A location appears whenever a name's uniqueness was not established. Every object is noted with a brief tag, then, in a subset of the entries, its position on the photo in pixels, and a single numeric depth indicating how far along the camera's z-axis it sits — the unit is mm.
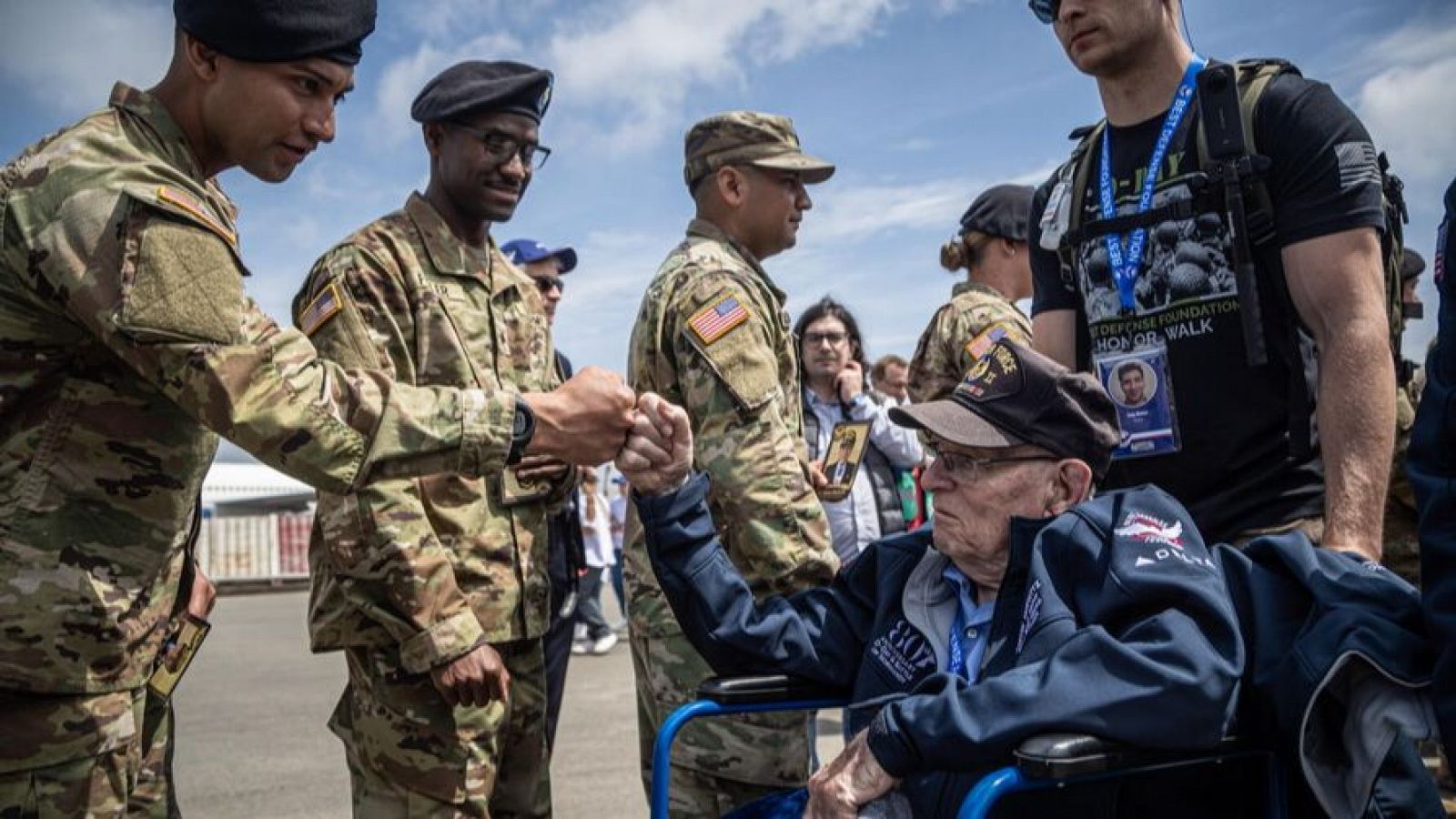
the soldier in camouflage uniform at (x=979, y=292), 4414
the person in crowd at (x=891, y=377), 8820
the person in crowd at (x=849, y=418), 5477
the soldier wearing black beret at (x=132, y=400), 1856
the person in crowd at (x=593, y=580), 9812
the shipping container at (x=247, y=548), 21188
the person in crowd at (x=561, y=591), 3436
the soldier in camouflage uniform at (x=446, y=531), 2588
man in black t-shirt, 2170
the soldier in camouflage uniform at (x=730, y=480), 2930
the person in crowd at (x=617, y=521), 13000
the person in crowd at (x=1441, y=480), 1521
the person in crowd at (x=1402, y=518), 4504
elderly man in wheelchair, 1794
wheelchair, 1666
